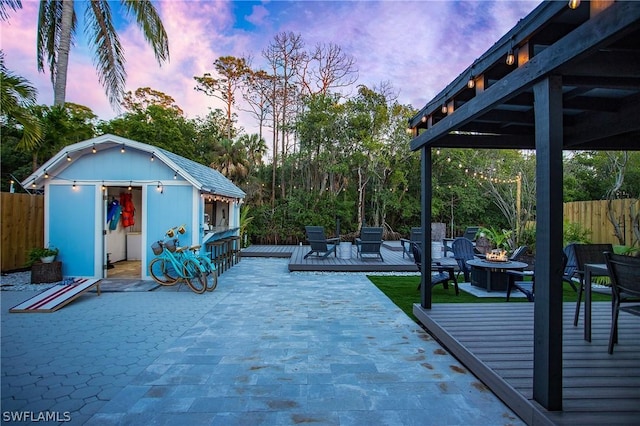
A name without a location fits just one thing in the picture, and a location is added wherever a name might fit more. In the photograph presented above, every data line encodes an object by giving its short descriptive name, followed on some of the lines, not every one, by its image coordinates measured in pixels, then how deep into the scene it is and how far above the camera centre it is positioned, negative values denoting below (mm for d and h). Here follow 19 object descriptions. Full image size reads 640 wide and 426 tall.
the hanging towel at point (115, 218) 8688 -54
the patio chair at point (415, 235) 10184 -553
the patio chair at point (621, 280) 2668 -518
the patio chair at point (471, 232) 10336 -462
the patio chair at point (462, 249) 7207 -685
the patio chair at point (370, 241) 9102 -660
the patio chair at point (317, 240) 9242 -642
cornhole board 4914 -1268
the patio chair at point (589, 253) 4305 -457
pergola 1787 +911
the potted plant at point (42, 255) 6852 -796
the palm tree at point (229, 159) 14484 +2453
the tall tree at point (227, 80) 16875 +6961
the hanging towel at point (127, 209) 9062 +189
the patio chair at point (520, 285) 4977 -1070
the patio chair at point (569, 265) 5547 -806
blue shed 7148 +367
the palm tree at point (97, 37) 9977 +5596
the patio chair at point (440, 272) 5833 -1011
